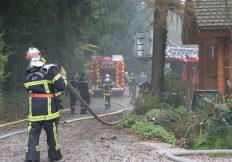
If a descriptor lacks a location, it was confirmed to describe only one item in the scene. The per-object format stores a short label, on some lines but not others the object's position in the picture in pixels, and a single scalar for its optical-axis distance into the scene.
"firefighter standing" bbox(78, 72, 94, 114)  18.58
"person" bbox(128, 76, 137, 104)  28.88
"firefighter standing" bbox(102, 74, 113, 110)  21.31
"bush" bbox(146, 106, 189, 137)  10.95
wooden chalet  15.59
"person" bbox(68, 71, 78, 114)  18.14
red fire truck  36.16
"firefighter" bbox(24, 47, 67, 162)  7.80
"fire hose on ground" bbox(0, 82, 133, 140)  10.62
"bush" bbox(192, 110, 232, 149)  9.29
